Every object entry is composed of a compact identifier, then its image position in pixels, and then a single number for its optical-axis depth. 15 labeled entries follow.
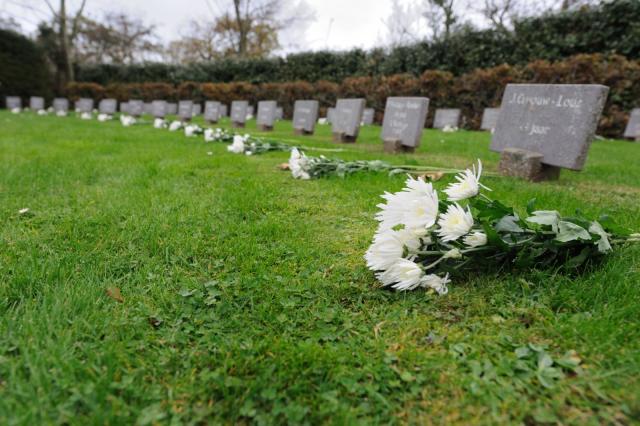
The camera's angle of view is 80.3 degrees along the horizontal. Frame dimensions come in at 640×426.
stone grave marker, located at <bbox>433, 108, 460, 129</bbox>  12.20
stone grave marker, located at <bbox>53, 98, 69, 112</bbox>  19.20
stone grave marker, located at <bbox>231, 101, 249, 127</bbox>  11.60
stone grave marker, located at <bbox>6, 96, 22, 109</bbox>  18.33
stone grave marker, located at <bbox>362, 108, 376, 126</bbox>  14.14
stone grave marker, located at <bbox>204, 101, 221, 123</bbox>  12.96
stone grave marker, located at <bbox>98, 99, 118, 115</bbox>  16.85
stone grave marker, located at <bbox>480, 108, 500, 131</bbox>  11.22
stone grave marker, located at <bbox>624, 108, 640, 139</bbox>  9.99
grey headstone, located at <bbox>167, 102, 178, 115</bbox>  19.58
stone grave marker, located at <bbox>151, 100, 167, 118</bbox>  15.11
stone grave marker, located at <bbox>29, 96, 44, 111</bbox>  18.59
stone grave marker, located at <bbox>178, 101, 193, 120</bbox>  14.09
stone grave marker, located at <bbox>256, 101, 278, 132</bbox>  10.80
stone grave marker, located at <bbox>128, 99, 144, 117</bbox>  17.53
